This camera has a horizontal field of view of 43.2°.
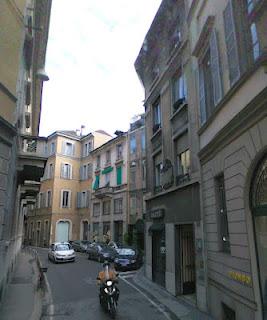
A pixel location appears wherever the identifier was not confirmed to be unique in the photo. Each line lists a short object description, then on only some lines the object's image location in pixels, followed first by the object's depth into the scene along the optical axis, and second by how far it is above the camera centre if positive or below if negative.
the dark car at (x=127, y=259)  22.11 -1.14
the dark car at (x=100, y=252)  25.97 -0.79
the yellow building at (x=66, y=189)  45.91 +7.23
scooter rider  10.83 -1.07
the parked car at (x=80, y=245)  35.58 -0.33
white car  26.51 -0.85
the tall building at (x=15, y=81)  8.95 +4.39
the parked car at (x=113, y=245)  30.77 -0.29
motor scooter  10.04 -1.65
